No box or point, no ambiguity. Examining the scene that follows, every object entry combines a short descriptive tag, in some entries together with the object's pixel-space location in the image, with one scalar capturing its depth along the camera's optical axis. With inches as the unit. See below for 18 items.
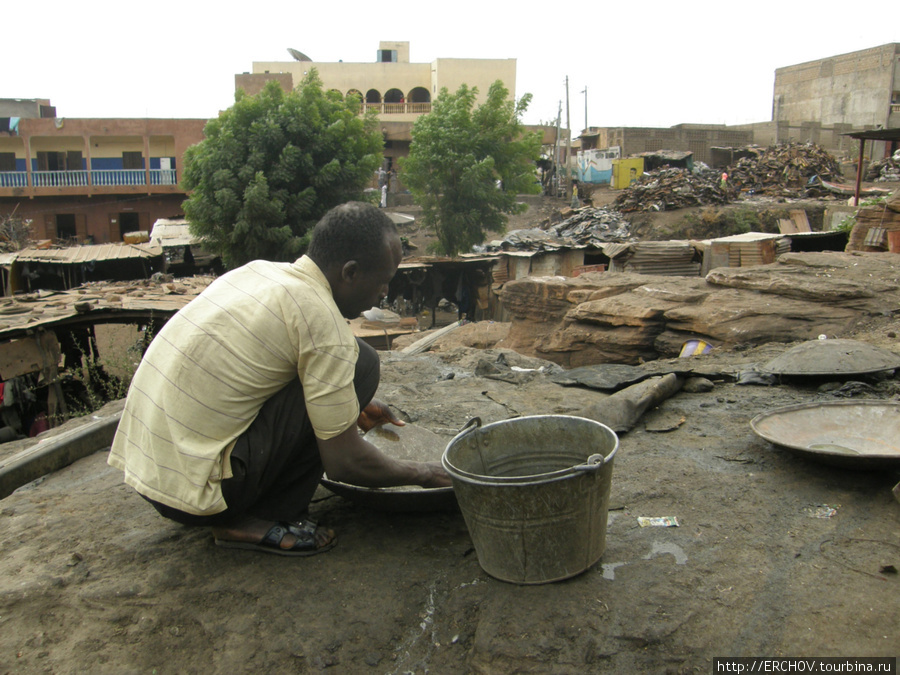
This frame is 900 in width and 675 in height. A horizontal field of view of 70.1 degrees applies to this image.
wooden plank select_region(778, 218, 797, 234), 772.0
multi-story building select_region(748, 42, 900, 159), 1245.1
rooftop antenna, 1430.9
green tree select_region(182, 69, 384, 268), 546.6
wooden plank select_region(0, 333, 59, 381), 298.0
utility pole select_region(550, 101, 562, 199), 1144.7
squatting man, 73.1
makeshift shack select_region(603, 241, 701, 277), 510.6
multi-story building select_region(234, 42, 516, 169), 1298.0
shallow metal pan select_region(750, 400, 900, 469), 108.7
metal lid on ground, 144.7
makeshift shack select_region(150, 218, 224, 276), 708.7
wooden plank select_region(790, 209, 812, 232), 775.7
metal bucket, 70.2
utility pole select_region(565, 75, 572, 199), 1134.7
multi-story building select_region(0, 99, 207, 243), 1020.5
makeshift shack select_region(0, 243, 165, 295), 595.2
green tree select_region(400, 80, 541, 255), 721.6
